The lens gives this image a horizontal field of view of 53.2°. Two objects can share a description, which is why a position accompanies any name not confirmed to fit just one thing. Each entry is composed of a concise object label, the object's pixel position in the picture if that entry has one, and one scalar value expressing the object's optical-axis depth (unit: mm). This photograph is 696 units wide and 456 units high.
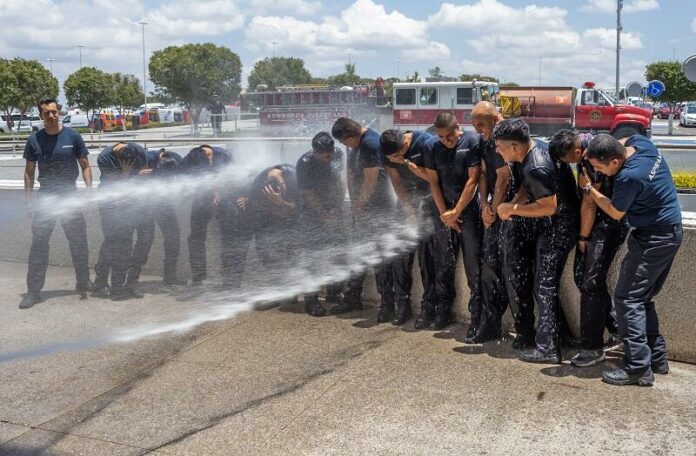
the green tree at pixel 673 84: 45156
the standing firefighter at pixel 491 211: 4707
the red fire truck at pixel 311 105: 27234
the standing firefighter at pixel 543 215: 4395
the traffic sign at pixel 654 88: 23691
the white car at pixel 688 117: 38188
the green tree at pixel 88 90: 46125
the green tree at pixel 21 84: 39656
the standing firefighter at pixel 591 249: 4344
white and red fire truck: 23047
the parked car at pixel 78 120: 48531
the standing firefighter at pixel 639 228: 4012
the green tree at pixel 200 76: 27266
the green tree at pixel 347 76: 60606
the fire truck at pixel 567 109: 22250
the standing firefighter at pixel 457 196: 4922
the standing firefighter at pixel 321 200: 5711
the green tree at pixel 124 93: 50312
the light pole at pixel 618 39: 23672
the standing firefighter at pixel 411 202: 5262
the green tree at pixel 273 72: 40438
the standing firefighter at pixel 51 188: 6387
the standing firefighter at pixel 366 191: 5508
